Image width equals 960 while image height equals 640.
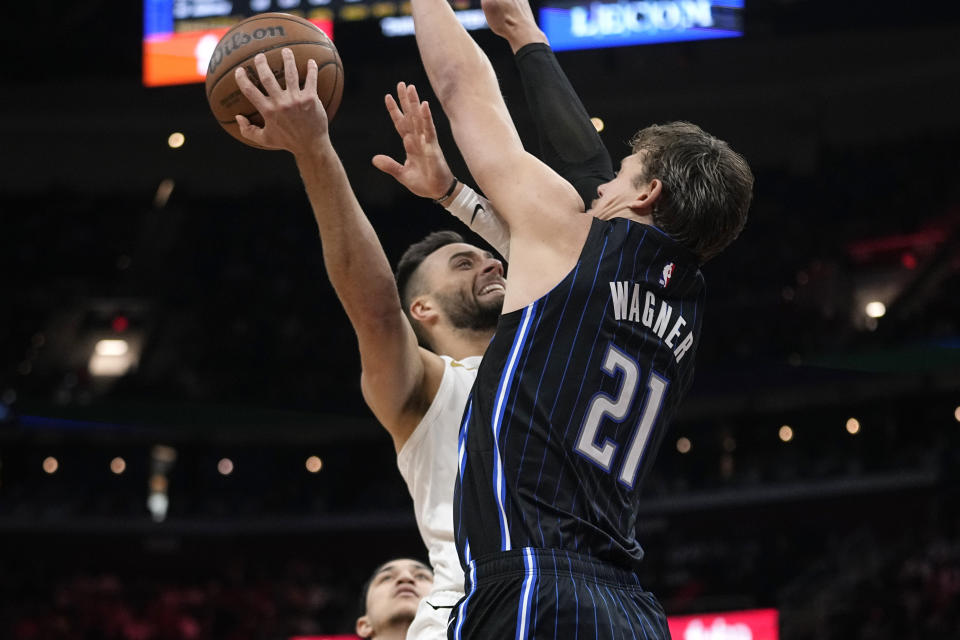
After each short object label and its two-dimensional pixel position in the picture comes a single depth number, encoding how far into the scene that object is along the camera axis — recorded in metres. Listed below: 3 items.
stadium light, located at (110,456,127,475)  19.08
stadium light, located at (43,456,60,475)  18.88
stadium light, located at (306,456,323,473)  19.58
